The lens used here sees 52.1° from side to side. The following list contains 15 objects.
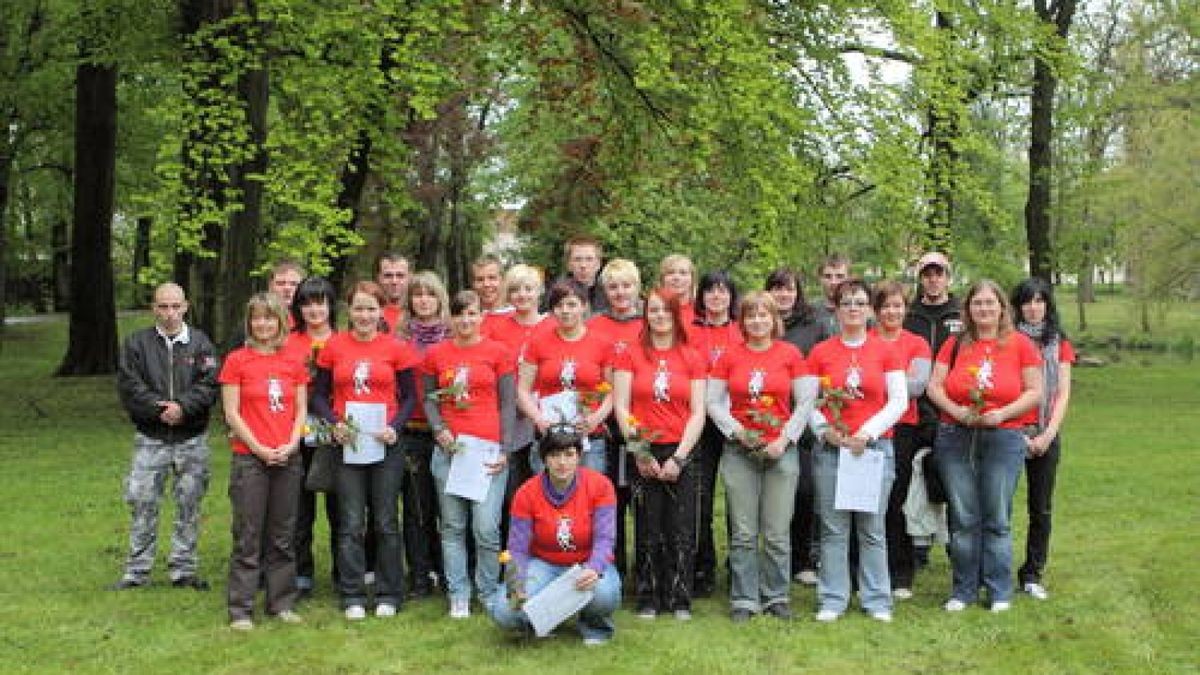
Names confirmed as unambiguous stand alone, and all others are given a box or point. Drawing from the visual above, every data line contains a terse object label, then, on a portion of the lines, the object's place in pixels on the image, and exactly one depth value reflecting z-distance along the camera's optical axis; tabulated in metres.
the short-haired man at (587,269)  7.66
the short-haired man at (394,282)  7.54
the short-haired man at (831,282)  7.57
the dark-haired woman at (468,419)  6.76
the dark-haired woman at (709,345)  6.94
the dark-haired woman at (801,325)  7.38
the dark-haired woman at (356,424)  6.77
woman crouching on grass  6.20
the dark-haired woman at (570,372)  6.74
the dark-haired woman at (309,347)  6.96
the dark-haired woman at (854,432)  6.66
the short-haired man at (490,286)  7.45
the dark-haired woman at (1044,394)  7.15
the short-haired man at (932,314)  7.37
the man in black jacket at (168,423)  7.43
